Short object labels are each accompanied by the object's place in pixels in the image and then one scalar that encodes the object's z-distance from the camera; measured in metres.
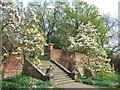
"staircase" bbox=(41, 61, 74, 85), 8.26
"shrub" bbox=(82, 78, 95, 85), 8.90
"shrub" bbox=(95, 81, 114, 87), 8.84
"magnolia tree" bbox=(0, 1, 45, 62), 6.45
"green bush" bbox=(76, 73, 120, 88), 8.91
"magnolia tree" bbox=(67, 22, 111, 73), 10.79
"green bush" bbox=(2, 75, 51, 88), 6.31
